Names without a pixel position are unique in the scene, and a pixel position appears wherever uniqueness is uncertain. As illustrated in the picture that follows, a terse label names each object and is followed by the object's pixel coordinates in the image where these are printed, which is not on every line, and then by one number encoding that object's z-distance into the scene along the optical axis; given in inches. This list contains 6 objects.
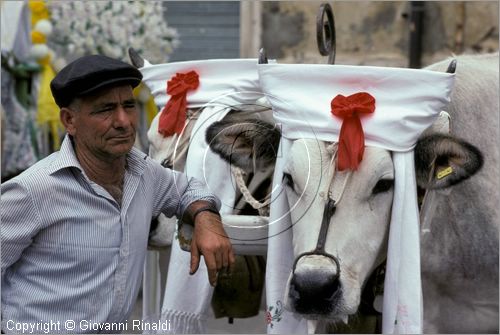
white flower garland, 309.3
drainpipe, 373.7
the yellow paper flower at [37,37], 304.6
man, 116.0
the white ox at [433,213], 135.0
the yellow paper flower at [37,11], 309.3
